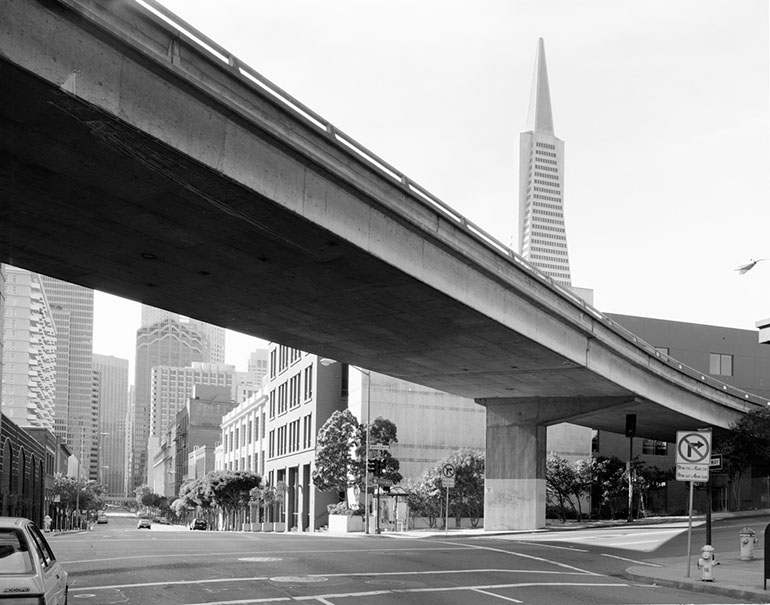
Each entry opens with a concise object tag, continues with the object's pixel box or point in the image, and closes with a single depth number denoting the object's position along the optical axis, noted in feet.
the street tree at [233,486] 305.67
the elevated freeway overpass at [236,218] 51.55
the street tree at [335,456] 206.80
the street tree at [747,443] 171.42
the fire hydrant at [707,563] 61.87
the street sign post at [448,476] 140.56
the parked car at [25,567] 31.17
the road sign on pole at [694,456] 66.64
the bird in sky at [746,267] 88.79
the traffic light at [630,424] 156.04
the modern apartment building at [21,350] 575.79
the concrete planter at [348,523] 191.62
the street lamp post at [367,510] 165.89
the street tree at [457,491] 192.54
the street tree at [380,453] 194.18
